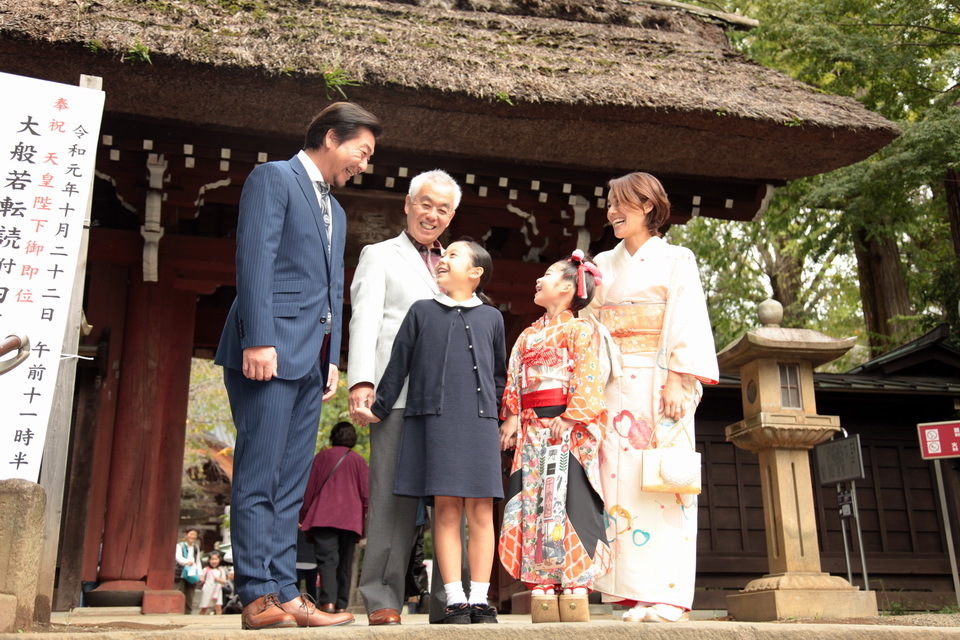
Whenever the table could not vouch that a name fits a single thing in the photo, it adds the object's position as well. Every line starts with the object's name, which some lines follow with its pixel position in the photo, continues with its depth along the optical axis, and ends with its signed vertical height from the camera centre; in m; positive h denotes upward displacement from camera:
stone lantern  5.93 +0.67
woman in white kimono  3.12 +0.57
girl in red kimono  2.99 +0.33
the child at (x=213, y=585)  12.26 -0.39
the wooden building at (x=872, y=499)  8.47 +0.47
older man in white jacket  3.07 +0.80
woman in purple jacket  5.88 +0.26
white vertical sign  3.56 +1.39
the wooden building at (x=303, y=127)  5.51 +2.75
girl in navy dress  3.01 +0.49
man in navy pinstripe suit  2.72 +0.66
